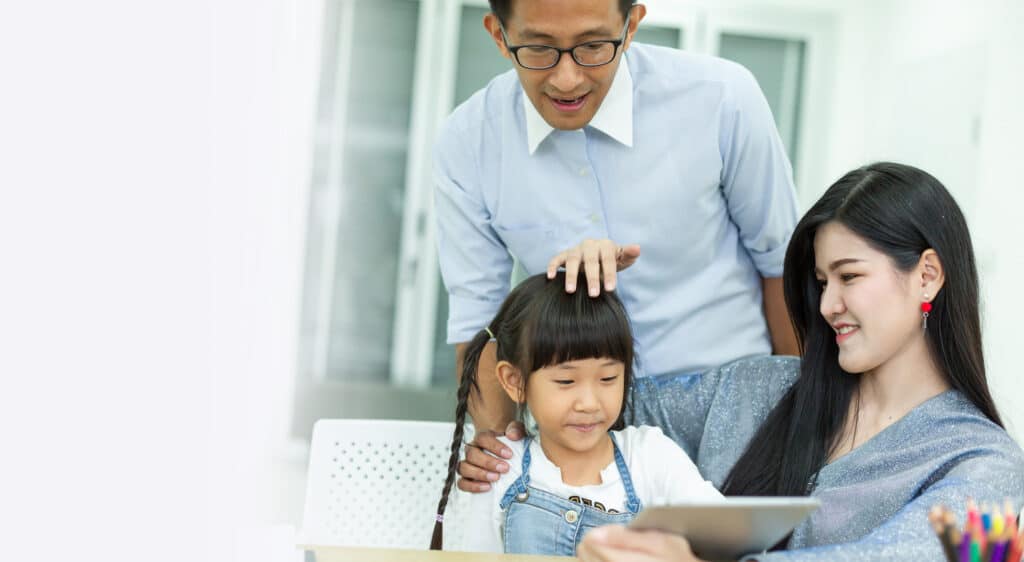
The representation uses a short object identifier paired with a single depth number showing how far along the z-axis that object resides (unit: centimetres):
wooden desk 127
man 182
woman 143
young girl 162
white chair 187
